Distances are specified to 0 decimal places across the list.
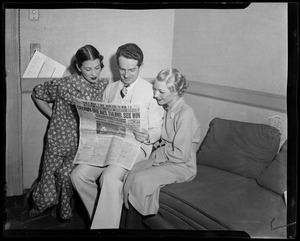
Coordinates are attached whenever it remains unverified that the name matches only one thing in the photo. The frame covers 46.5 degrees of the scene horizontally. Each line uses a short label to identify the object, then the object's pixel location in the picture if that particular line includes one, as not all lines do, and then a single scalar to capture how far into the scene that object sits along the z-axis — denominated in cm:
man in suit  147
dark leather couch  141
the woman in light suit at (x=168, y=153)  146
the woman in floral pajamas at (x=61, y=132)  152
